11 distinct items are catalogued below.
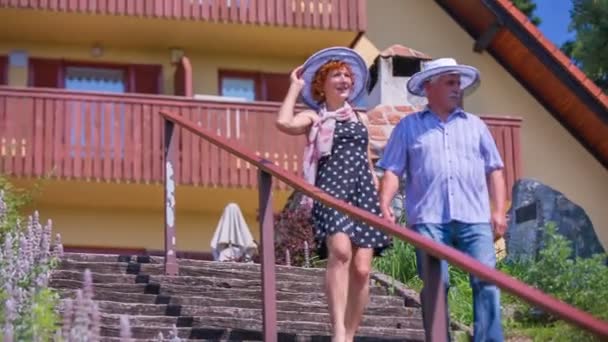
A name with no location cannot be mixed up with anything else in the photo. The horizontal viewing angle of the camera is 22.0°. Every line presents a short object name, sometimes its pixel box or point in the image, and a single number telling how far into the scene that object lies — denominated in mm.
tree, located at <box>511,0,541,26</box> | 35219
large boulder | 19156
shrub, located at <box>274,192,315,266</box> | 15633
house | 20453
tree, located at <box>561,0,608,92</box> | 23609
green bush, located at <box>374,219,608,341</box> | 11070
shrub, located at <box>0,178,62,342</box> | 5988
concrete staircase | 8992
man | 8203
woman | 8086
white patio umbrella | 17031
